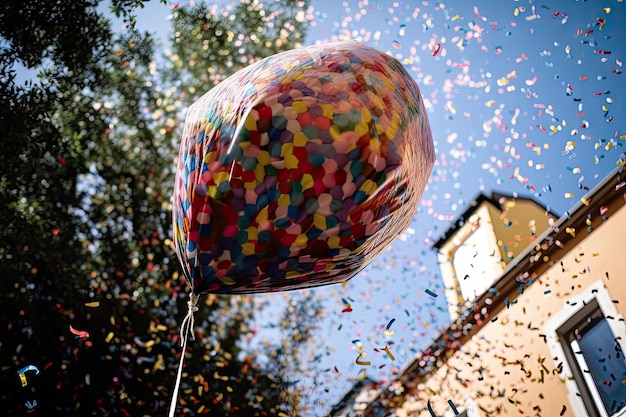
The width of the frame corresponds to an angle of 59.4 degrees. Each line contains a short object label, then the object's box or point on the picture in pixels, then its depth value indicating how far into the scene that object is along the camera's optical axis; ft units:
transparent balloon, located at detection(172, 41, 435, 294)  4.57
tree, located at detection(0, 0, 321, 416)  19.11
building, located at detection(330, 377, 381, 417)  23.50
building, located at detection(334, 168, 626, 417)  16.05
